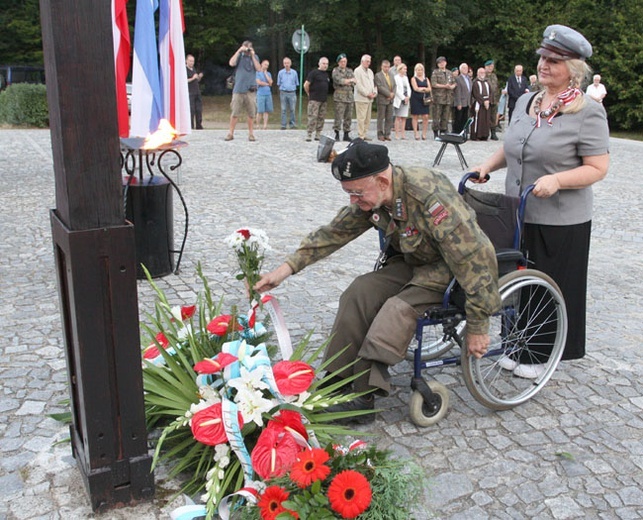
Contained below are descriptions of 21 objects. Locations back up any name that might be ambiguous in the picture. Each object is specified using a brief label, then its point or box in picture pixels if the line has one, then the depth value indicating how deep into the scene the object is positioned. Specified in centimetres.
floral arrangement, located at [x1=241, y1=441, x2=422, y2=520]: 233
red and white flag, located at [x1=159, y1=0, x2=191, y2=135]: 686
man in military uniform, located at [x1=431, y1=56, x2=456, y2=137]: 1723
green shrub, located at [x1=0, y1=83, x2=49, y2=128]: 1819
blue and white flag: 658
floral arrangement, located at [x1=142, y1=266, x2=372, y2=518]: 267
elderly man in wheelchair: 301
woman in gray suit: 338
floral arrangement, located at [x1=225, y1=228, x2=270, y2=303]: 330
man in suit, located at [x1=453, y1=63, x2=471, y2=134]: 1750
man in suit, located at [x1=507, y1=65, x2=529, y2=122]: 1830
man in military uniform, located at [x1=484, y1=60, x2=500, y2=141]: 1772
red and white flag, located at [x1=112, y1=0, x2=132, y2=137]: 615
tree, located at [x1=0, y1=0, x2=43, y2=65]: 3425
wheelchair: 324
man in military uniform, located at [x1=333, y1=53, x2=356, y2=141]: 1517
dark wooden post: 227
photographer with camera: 1422
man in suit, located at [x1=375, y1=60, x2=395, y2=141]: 1594
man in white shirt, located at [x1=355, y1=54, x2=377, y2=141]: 1503
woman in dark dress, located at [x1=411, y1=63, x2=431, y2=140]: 1712
